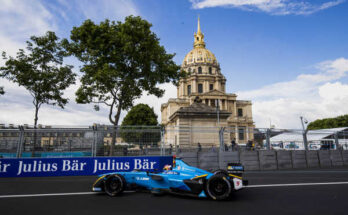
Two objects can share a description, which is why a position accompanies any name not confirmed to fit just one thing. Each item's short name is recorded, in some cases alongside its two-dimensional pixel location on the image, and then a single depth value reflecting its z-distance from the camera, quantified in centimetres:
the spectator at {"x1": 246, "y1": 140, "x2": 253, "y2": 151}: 1443
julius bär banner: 920
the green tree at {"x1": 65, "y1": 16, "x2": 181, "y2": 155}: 1627
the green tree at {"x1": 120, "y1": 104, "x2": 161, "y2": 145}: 1003
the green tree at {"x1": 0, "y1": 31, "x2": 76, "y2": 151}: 1652
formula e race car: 453
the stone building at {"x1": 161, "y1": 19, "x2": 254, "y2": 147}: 8388
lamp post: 1205
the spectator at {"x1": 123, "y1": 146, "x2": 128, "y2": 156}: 996
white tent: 1221
